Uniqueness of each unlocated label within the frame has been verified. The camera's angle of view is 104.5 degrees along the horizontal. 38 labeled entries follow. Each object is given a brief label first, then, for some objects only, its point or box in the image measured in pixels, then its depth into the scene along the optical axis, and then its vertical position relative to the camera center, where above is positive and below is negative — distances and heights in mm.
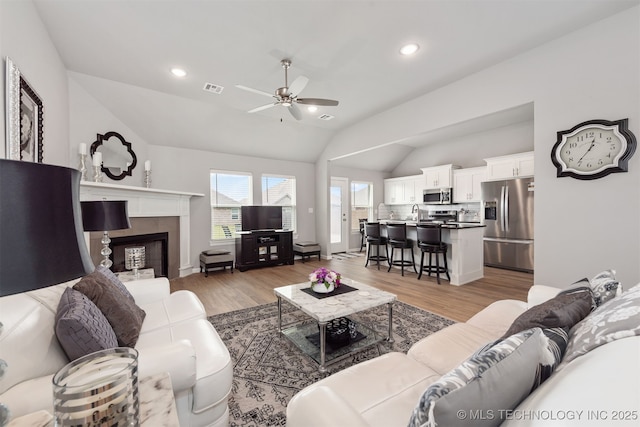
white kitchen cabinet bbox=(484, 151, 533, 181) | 4911 +894
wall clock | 2219 +566
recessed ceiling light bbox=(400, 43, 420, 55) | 2613 +1743
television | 5418 -134
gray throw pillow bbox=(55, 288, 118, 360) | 1033 -505
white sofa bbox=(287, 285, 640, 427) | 515 -684
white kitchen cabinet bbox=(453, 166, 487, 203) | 5824 +634
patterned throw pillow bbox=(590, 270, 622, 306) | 1164 -393
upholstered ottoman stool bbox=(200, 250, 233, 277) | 4758 -935
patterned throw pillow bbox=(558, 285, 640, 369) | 727 -372
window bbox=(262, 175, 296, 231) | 6117 +417
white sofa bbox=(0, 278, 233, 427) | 906 -658
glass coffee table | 1992 -814
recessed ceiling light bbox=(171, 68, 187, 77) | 3082 +1781
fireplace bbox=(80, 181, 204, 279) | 2984 -56
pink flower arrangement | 2367 -643
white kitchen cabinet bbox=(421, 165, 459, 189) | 6346 +891
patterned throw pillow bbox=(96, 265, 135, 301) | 1715 -471
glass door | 7211 -101
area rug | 1605 -1243
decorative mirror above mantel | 3770 +939
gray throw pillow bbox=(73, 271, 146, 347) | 1410 -551
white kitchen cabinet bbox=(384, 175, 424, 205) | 7145 +619
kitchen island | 4113 -727
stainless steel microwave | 6383 +360
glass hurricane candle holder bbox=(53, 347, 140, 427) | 626 -482
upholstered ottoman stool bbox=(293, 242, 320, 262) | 6008 -933
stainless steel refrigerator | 4762 -284
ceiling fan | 2725 +1351
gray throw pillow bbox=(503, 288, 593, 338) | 958 -433
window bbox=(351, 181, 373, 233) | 7621 +237
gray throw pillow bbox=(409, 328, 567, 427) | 568 -436
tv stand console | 5195 -810
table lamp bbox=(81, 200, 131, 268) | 2047 -19
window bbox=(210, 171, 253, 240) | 5461 +273
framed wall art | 1595 +697
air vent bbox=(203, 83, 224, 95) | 3486 +1789
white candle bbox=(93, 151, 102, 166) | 3258 +713
